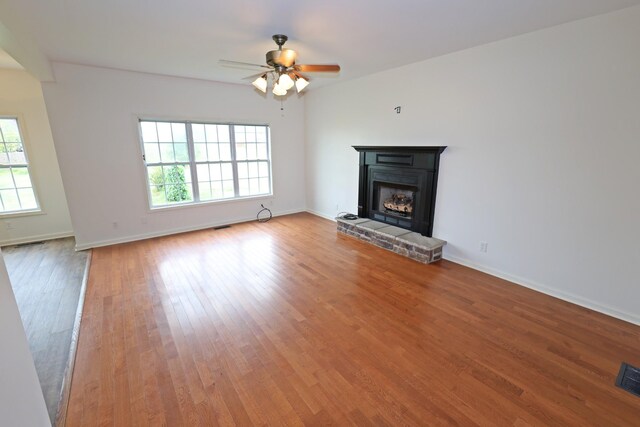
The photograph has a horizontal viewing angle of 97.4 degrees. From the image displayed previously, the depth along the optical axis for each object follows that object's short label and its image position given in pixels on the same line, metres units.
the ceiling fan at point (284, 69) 2.75
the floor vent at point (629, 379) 1.87
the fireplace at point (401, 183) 3.94
